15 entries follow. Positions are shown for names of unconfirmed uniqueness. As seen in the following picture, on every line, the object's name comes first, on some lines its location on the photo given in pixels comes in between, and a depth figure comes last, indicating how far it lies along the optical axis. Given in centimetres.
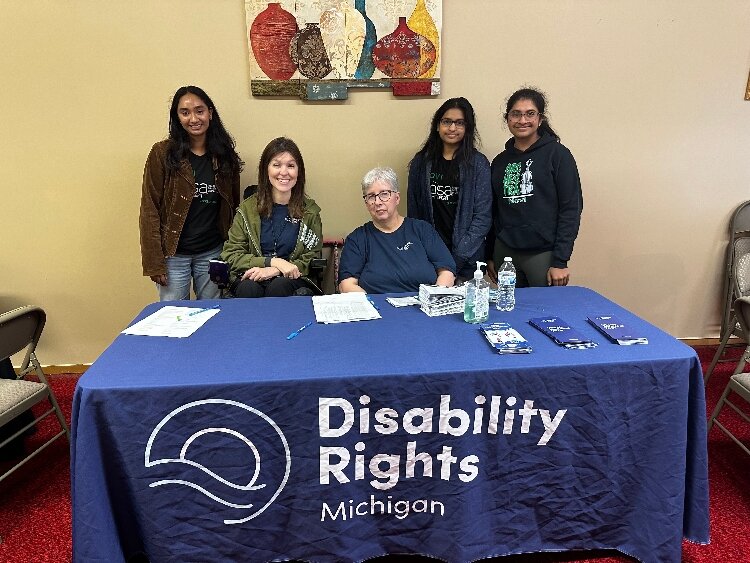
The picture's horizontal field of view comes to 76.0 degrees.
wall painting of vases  264
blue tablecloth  132
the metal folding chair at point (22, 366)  173
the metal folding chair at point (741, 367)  177
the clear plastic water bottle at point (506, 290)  181
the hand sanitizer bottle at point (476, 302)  166
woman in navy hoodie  245
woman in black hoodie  236
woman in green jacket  228
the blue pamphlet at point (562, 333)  148
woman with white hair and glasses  217
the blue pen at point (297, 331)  158
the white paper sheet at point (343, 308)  172
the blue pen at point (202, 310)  181
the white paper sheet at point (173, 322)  163
